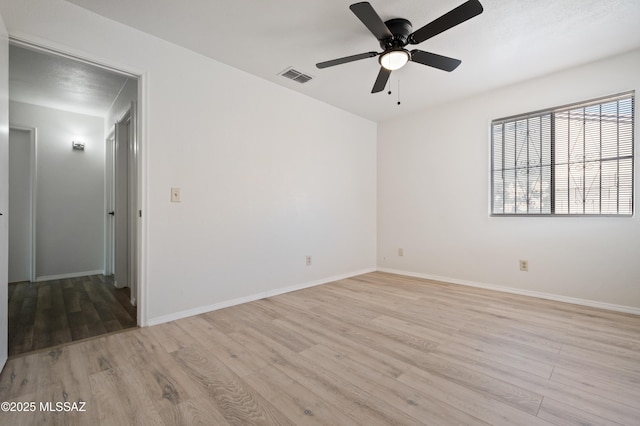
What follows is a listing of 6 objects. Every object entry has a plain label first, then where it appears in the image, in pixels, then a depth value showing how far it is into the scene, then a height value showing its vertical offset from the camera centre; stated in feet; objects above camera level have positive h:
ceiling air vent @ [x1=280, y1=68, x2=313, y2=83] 10.16 +4.99
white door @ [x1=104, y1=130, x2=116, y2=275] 13.99 +0.13
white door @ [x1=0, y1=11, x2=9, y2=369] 5.46 +0.36
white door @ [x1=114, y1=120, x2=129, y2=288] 12.16 +0.07
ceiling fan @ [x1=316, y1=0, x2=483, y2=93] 5.95 +4.14
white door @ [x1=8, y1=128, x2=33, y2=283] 12.80 +0.13
